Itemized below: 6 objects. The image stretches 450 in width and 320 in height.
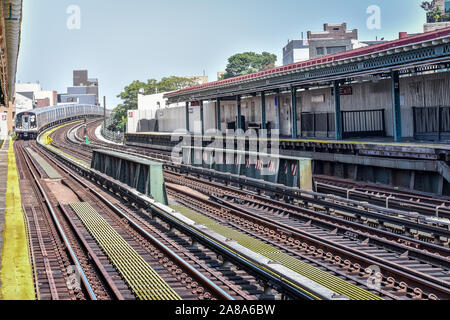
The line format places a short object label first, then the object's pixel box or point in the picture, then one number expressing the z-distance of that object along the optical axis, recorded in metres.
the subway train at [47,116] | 75.25
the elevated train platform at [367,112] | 21.69
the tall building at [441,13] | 82.75
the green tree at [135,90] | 90.12
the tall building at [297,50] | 88.69
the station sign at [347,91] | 30.93
